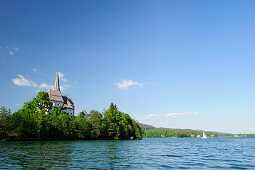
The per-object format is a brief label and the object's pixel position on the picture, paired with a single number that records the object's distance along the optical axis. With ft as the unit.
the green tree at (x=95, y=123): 305.53
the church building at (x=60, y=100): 443.20
